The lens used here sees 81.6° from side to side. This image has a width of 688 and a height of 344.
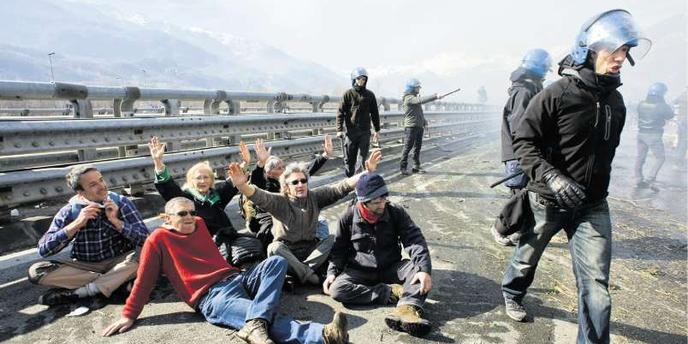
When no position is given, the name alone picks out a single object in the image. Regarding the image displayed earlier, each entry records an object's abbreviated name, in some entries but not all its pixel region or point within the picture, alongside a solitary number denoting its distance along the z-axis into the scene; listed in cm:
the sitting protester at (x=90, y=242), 280
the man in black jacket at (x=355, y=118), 676
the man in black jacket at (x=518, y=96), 376
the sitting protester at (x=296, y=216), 323
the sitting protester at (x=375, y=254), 295
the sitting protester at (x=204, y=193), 349
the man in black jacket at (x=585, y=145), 227
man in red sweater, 243
